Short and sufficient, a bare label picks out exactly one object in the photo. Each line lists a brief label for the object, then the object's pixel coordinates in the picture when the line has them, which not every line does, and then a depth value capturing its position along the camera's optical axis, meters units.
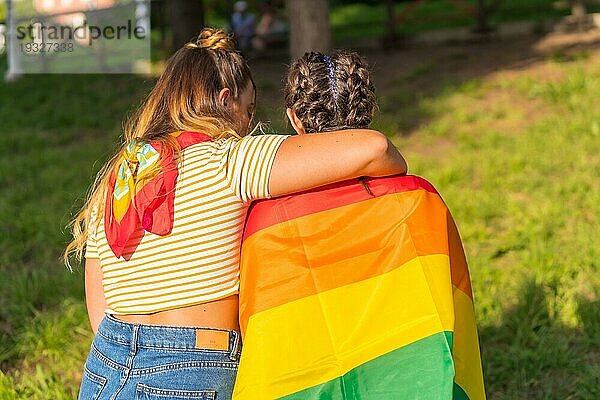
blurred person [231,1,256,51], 14.45
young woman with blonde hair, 2.16
